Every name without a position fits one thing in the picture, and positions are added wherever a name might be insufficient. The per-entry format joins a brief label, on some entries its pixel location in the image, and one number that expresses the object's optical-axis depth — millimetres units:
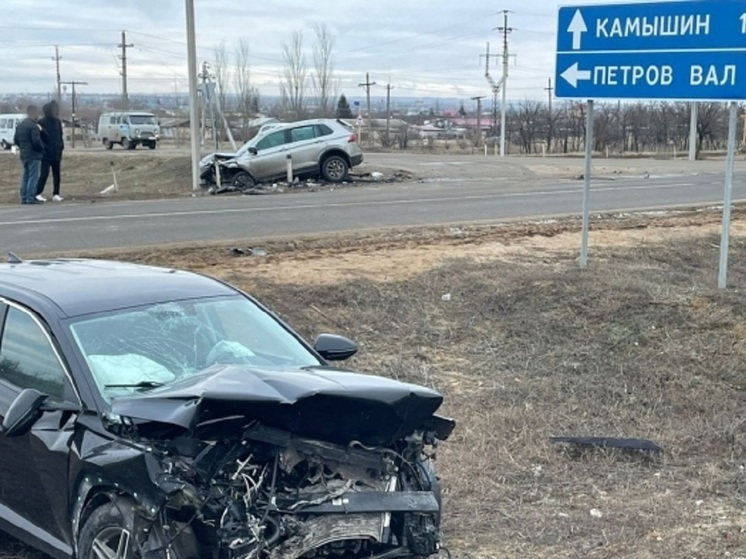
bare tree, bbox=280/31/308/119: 79062
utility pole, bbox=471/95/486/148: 68400
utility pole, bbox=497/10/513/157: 54259
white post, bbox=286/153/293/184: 24969
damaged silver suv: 25031
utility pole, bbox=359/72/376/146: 85719
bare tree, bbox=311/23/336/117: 79544
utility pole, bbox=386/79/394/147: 66594
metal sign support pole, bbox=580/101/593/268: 11477
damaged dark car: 3699
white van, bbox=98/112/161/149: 48688
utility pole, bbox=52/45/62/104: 97788
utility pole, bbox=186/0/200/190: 23656
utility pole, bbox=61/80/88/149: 61012
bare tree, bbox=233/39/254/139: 73200
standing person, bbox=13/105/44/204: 19344
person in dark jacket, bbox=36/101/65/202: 20266
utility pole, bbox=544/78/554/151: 64619
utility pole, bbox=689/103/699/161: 43562
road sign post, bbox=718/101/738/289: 10250
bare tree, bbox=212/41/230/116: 73200
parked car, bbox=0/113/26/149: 54938
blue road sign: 10078
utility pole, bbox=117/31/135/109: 79438
